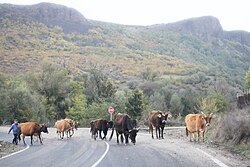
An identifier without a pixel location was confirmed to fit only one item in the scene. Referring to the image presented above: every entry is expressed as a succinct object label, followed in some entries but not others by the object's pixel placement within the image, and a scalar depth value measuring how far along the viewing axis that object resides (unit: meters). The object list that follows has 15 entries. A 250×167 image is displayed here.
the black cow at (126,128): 26.98
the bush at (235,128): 21.79
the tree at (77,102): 76.26
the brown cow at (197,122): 26.94
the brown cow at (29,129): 29.36
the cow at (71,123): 36.65
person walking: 27.48
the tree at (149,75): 123.00
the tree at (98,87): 87.62
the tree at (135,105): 72.00
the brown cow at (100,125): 32.84
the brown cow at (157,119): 31.59
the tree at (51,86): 76.75
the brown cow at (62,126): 34.75
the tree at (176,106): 84.74
